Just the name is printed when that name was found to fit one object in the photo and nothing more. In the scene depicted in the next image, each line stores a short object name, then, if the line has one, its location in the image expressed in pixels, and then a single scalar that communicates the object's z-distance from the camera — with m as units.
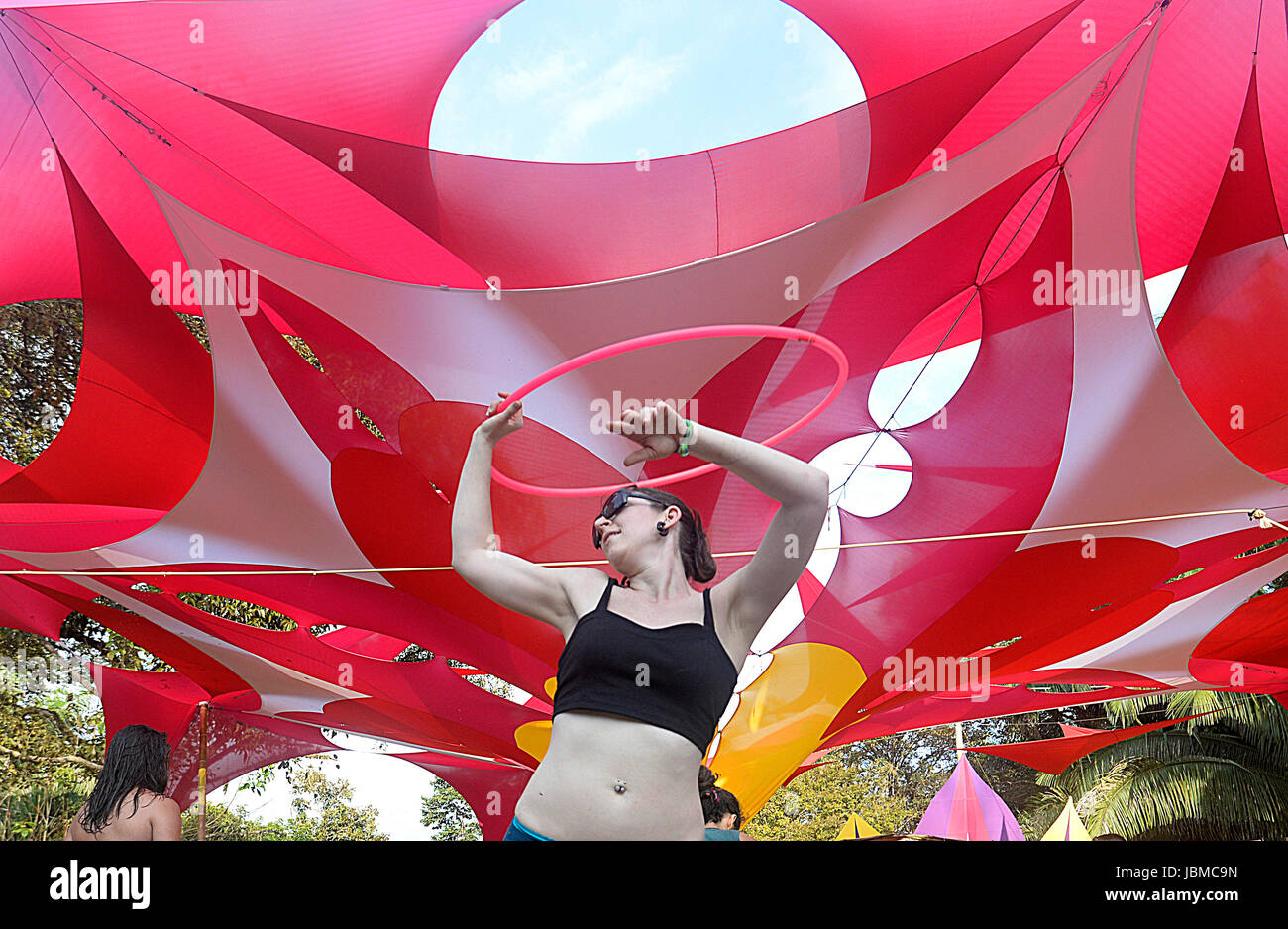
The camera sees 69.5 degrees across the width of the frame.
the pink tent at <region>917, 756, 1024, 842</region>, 9.59
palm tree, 11.91
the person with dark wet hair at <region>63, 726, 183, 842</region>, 3.31
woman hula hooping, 1.59
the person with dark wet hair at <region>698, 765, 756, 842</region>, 3.83
